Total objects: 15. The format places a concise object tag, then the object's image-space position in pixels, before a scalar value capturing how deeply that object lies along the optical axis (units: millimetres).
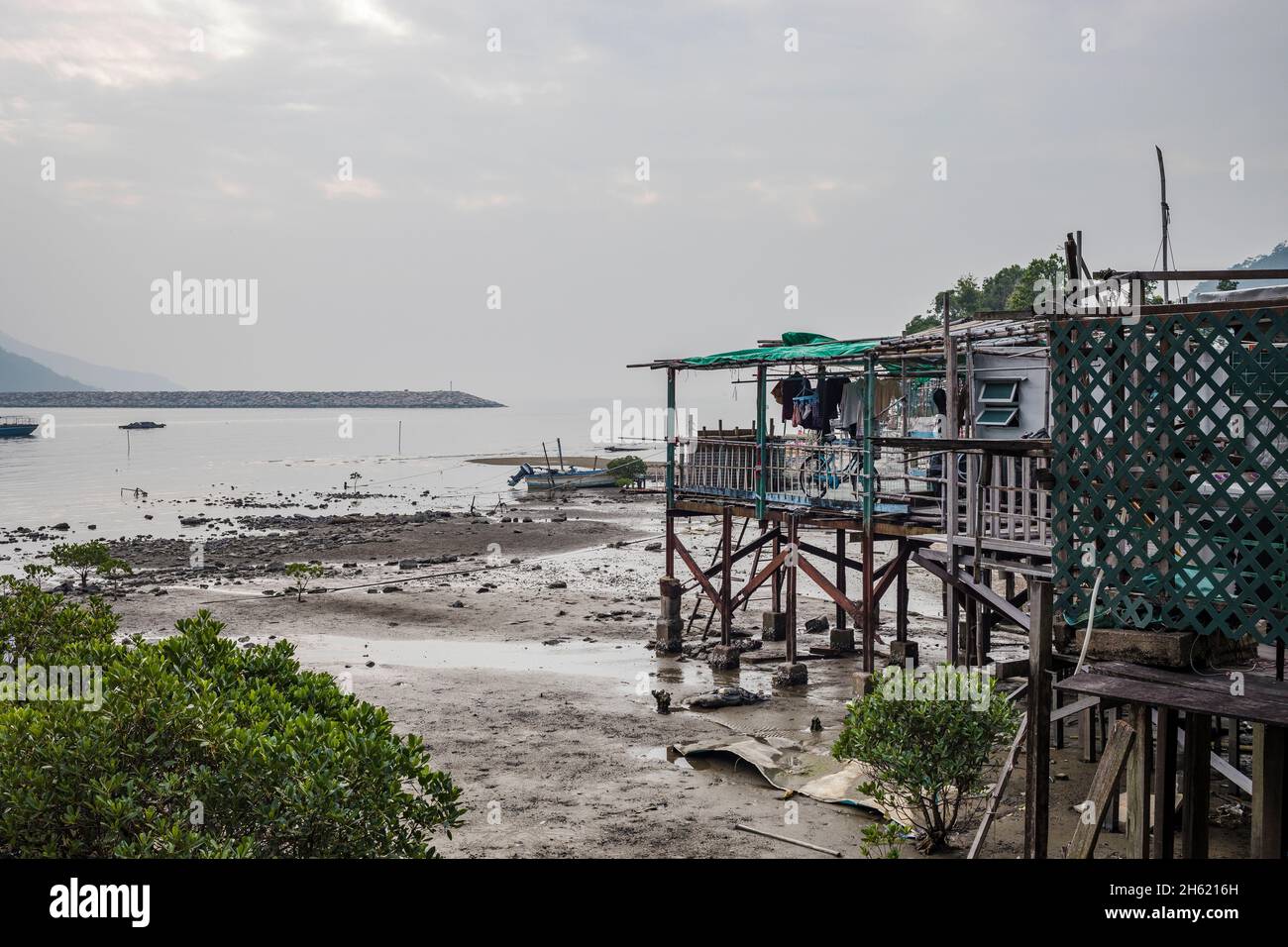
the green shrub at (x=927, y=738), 9977
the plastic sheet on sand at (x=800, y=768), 11575
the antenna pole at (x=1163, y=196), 12274
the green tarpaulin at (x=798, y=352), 16064
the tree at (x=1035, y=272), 55972
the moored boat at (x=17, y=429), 118062
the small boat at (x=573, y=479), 61156
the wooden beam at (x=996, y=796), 8328
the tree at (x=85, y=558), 27750
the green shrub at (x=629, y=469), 60822
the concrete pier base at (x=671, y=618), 20670
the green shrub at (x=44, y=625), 9016
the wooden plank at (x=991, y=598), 11781
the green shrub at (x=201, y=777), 5645
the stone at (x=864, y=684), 15398
